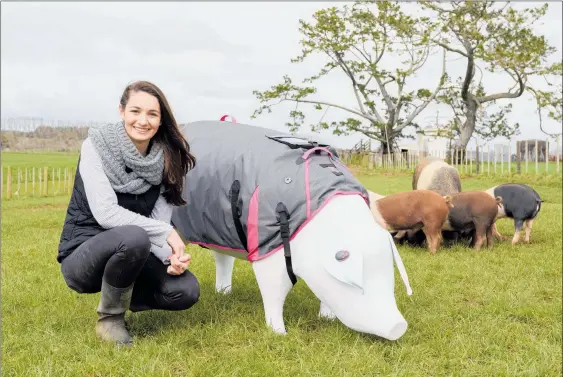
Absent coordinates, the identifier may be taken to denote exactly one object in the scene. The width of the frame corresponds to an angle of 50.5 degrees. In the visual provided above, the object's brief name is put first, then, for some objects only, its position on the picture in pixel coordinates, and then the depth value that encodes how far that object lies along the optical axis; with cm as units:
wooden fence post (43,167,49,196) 1711
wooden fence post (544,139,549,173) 1787
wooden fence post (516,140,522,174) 1927
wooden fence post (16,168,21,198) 1709
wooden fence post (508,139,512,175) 1946
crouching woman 328
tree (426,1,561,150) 2122
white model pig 333
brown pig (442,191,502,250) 668
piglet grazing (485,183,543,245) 705
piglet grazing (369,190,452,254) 636
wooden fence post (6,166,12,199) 1667
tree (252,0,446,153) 2395
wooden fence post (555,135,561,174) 1830
